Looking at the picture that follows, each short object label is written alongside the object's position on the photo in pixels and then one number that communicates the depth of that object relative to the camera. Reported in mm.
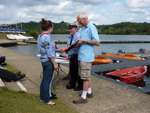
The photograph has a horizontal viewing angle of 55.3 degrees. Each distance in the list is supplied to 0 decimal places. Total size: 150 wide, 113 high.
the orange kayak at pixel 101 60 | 8210
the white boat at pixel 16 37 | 27703
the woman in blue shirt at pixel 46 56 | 3241
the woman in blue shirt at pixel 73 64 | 3937
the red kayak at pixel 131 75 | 6440
